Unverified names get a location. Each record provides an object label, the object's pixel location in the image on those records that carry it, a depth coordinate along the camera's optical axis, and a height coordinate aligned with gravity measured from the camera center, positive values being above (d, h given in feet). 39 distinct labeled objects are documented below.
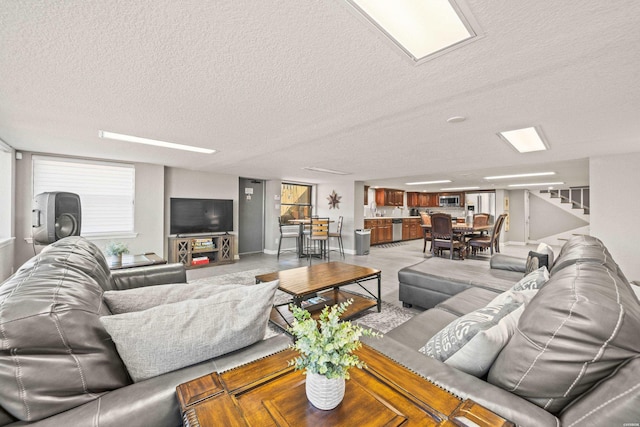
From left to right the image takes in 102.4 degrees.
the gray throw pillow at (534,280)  5.21 -1.37
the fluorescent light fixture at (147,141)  9.83 +3.04
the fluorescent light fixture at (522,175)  18.22 +3.02
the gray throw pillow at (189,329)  2.84 -1.38
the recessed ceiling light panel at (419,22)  3.69 +3.02
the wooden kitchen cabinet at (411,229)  32.63 -1.86
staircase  27.58 +1.37
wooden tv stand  17.44 -2.57
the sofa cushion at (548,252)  7.75 -1.14
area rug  8.29 -3.65
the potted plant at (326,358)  2.40 -1.34
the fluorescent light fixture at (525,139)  9.32 +3.00
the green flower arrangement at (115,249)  10.03 -1.42
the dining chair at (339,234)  22.31 -1.73
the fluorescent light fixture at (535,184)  23.75 +3.00
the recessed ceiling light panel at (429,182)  23.04 +3.15
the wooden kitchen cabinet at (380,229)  27.99 -1.69
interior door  22.50 -0.19
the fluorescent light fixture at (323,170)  17.18 +3.10
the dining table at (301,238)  21.34 -2.01
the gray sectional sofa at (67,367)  2.26 -1.52
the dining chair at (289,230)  23.29 -1.53
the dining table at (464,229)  19.88 -1.10
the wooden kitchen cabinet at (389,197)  31.04 +2.20
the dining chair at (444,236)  20.03 -1.67
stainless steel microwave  34.32 +1.94
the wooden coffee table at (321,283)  7.93 -2.27
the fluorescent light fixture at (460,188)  30.12 +3.18
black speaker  9.07 -0.14
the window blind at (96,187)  13.56 +1.49
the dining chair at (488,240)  20.07 -2.01
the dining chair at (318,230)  20.07 -1.24
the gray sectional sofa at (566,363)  2.29 -1.50
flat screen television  17.84 -0.17
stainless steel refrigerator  30.32 +1.40
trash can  22.98 -2.49
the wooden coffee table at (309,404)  2.35 -1.88
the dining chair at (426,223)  23.63 -0.77
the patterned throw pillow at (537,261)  7.48 -1.35
